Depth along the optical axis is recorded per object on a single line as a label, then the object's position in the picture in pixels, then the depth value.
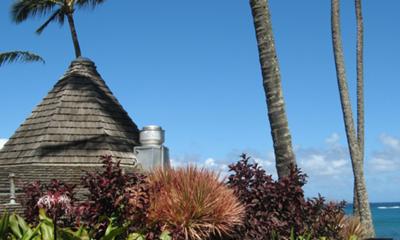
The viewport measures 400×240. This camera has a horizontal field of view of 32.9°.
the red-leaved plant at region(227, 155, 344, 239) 10.45
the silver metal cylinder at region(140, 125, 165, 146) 15.84
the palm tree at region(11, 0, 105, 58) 31.69
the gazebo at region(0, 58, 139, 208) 20.36
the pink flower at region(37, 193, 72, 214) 7.30
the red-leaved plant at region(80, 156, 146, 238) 9.10
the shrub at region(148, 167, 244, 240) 9.95
